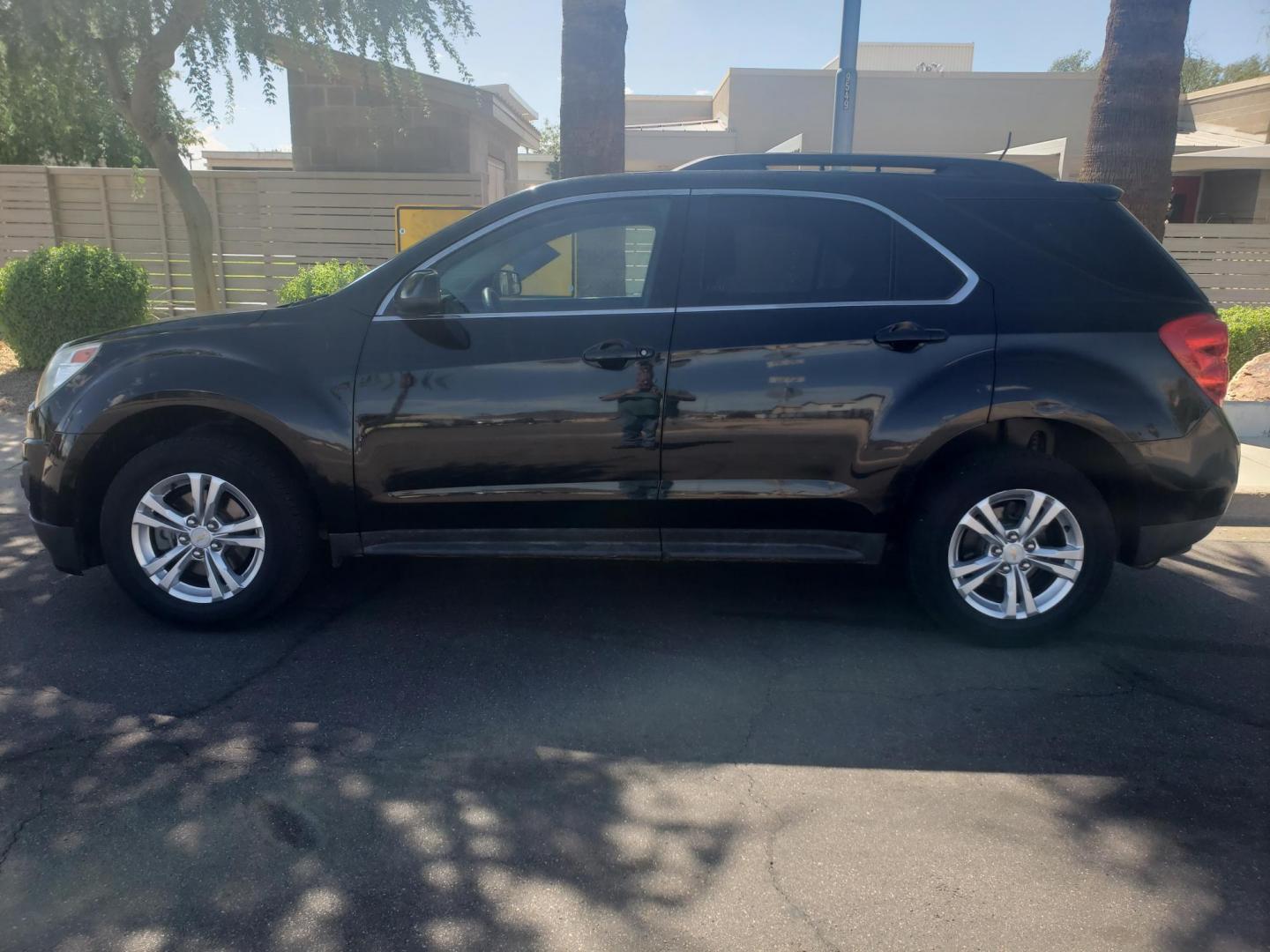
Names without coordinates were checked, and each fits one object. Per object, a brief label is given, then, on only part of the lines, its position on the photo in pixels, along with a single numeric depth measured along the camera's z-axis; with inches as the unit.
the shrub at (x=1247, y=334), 423.8
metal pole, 309.1
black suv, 168.1
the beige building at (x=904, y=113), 871.7
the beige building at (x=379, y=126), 535.2
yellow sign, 375.6
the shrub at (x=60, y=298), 411.5
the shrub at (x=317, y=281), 408.2
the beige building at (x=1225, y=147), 692.5
